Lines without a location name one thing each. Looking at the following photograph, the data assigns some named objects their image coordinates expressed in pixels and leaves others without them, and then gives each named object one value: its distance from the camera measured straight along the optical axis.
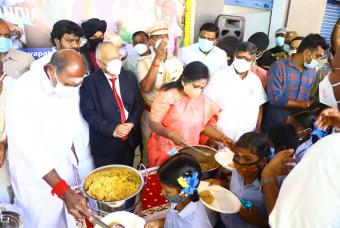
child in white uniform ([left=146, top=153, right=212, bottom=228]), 1.51
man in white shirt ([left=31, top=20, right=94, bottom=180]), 2.39
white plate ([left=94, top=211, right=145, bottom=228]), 1.46
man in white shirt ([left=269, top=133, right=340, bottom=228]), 0.96
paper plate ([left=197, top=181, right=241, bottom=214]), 1.62
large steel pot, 1.54
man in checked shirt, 2.80
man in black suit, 2.30
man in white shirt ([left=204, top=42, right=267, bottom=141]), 2.67
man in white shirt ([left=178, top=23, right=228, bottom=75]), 3.29
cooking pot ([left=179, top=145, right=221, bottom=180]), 1.92
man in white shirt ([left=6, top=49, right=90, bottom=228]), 1.69
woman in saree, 2.25
